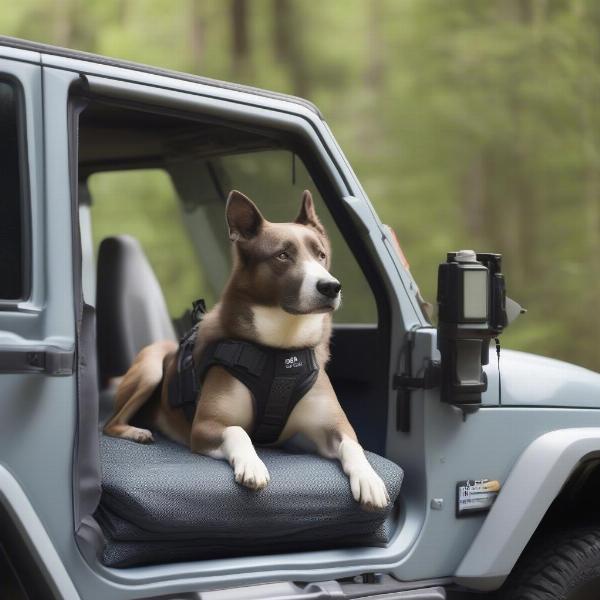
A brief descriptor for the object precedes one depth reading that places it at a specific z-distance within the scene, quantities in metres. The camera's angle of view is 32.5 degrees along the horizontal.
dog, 3.12
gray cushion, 2.75
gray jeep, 2.59
